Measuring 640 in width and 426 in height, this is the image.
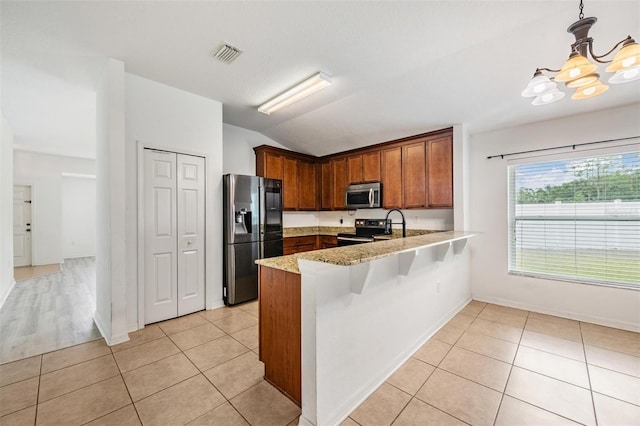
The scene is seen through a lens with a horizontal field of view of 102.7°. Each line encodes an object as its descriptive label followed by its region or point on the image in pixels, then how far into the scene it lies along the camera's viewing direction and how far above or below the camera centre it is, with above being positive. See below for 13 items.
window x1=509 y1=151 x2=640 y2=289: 2.94 -0.10
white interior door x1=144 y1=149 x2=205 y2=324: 3.00 -0.26
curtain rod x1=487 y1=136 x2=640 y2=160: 2.96 +0.83
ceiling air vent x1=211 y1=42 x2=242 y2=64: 2.44 +1.59
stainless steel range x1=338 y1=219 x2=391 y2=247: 4.68 -0.38
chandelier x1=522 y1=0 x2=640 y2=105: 1.46 +0.85
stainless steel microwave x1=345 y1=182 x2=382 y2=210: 4.61 +0.31
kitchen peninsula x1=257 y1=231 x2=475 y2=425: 1.55 -0.80
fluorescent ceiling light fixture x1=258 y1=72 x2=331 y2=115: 2.93 +1.51
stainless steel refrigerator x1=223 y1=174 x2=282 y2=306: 3.58 -0.29
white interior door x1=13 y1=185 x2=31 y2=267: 6.06 -0.26
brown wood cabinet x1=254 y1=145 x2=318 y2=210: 4.77 +0.79
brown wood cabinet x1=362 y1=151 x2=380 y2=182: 4.70 +0.86
